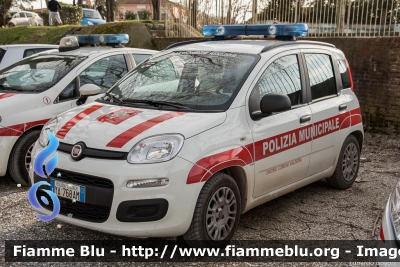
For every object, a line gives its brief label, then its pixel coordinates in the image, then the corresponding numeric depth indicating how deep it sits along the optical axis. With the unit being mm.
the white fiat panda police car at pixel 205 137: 3668
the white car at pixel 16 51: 8578
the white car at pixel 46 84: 5555
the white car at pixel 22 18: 27616
